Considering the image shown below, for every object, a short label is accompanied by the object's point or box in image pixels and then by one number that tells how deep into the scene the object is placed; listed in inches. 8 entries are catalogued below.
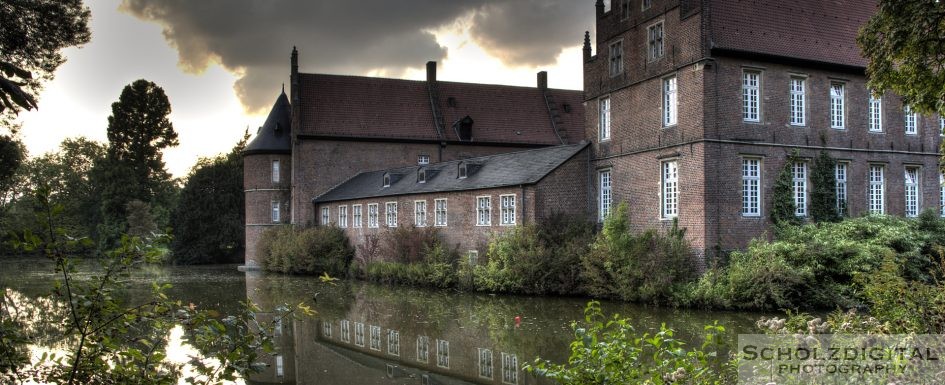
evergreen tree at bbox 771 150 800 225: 880.3
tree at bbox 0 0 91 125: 609.9
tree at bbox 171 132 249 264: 1977.1
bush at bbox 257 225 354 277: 1424.7
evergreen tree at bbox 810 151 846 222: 900.6
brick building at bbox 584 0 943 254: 858.8
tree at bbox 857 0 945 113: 411.5
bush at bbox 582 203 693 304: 800.9
